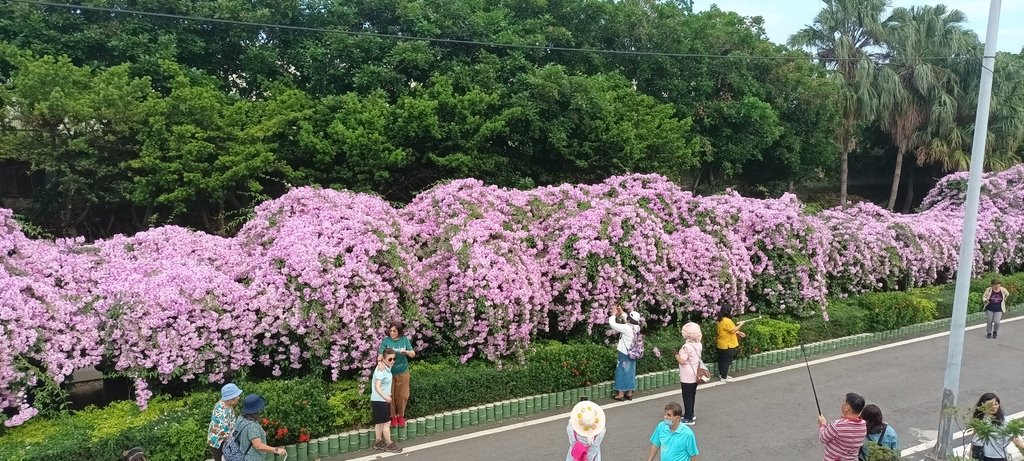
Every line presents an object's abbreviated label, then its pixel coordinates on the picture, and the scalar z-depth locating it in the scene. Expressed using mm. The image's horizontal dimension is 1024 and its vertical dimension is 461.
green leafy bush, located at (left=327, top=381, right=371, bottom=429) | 7906
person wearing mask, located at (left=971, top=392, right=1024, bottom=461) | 5699
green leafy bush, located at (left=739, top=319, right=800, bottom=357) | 11609
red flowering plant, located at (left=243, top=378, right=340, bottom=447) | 7332
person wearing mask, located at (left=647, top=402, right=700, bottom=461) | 5770
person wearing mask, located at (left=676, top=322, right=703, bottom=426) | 8320
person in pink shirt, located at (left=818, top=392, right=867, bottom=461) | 5523
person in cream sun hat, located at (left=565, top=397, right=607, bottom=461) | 5777
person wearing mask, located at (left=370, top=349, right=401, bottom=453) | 7590
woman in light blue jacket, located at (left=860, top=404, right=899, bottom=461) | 5781
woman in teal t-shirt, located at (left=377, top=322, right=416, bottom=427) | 7969
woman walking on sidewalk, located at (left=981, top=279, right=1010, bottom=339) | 13585
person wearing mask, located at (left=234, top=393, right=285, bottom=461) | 5850
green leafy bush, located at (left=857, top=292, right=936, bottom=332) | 13773
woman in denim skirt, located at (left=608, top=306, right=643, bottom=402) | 9367
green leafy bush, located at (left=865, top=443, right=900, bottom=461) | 5270
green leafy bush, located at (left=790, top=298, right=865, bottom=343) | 12867
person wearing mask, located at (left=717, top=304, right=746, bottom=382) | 10383
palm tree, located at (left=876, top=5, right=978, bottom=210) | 24531
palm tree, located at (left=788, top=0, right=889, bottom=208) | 24422
